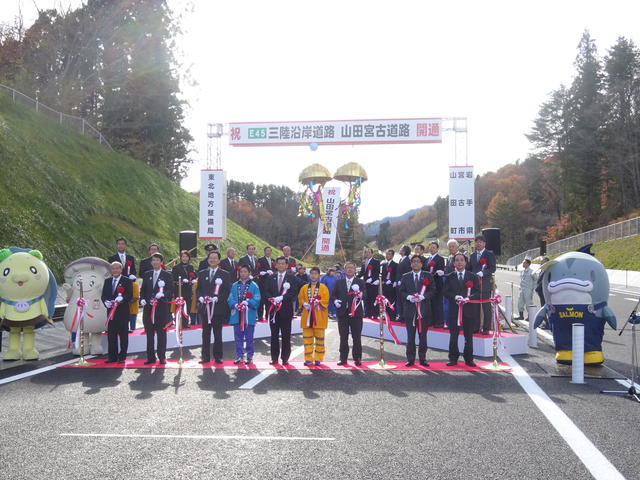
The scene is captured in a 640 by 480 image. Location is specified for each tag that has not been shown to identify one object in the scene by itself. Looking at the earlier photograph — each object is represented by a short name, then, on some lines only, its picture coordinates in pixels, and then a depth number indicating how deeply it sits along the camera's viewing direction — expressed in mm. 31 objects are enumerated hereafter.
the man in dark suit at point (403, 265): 12652
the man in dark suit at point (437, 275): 11844
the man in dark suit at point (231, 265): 12814
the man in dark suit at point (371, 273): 13789
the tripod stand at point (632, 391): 6623
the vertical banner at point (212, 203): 18688
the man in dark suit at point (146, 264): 12242
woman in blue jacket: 9164
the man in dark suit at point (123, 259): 11922
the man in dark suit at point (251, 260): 13984
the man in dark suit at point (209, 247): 14695
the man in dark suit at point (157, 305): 9156
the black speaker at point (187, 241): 15992
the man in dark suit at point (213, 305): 9258
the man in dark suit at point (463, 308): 8820
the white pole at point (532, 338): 10953
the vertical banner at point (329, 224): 24469
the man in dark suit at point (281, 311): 9164
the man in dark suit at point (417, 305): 8984
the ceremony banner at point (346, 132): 18094
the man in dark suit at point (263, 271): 13602
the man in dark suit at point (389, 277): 13258
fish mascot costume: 8562
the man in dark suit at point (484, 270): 10844
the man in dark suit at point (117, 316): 9141
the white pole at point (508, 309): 14641
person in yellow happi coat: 8922
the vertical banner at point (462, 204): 16953
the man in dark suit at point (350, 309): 9156
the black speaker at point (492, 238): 13422
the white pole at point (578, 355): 7473
